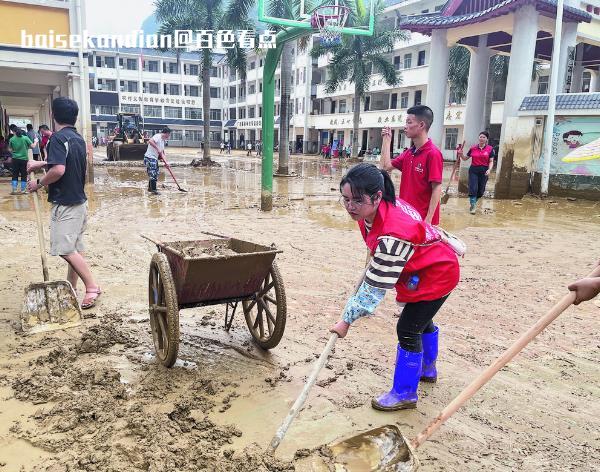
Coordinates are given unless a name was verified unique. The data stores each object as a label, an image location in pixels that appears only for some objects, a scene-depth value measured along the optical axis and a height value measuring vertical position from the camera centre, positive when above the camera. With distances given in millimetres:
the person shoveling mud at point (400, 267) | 2463 -627
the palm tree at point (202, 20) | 24203 +6015
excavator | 25055 -194
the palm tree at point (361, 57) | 28047 +5174
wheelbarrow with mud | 3145 -981
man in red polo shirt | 4004 -159
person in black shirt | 4176 -396
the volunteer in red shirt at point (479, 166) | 10578 -327
